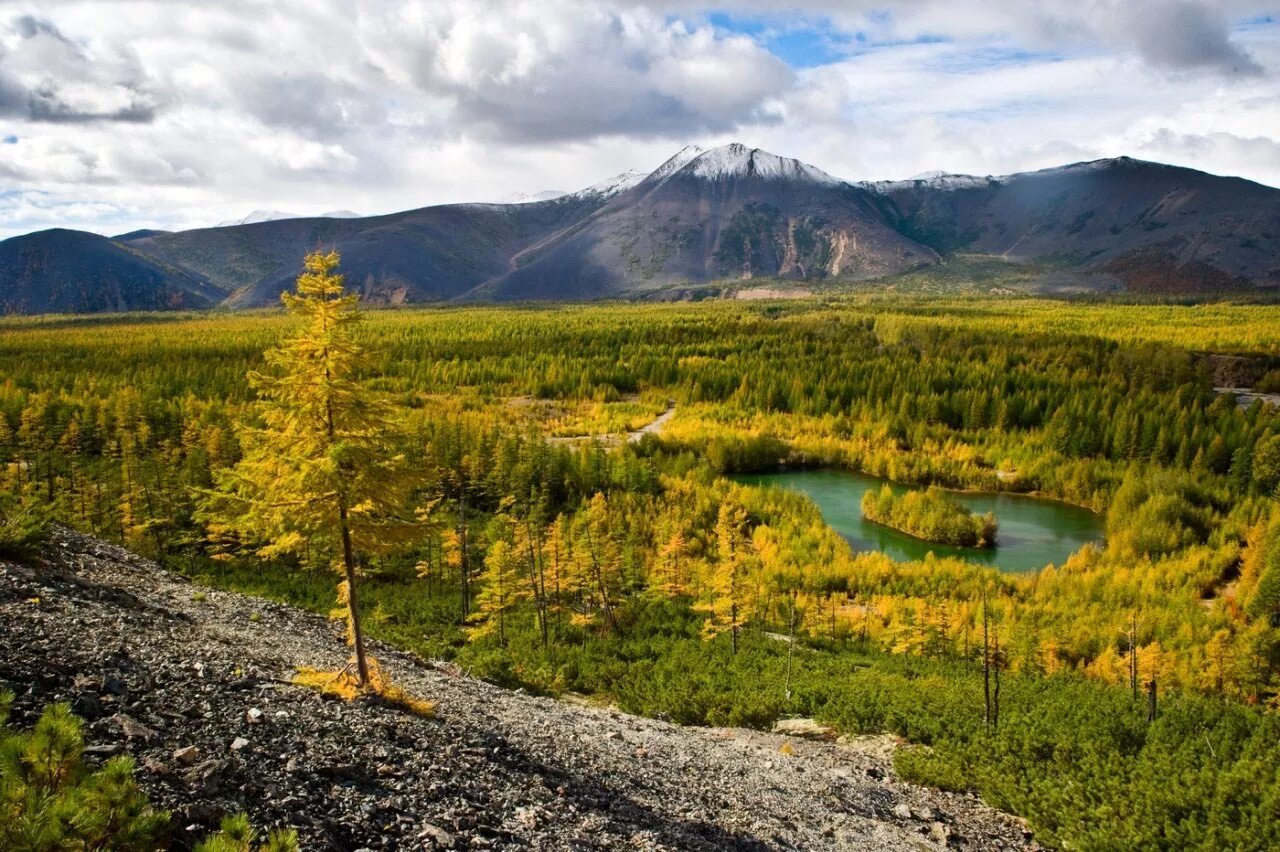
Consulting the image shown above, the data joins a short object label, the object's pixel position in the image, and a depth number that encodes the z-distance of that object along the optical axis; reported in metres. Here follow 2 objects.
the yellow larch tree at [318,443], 15.78
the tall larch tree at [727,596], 35.90
